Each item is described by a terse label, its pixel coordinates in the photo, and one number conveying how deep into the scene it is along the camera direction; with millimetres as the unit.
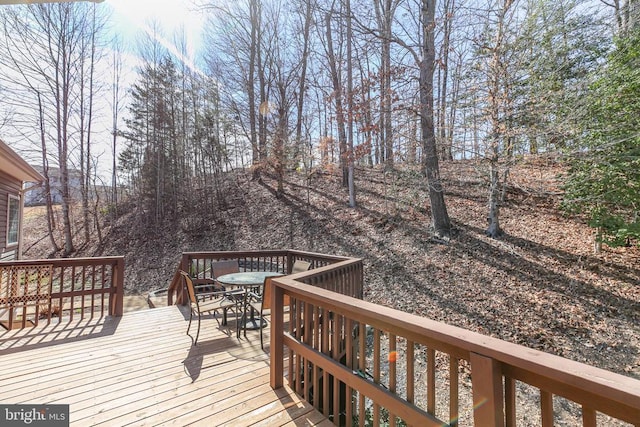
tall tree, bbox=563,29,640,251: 5262
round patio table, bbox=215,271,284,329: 3625
